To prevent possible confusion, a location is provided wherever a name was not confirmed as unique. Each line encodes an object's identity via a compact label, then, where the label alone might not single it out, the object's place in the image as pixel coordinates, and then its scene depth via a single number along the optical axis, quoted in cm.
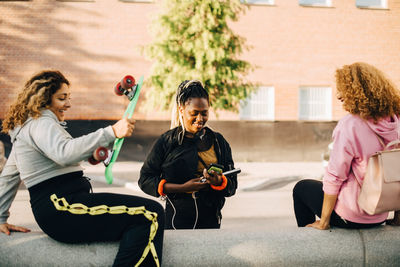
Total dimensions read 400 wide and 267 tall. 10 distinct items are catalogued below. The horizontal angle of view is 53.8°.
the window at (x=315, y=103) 1631
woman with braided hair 290
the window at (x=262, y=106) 1590
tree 991
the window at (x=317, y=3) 1638
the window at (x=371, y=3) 1686
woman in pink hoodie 258
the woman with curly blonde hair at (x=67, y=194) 222
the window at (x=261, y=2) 1583
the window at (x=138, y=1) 1512
